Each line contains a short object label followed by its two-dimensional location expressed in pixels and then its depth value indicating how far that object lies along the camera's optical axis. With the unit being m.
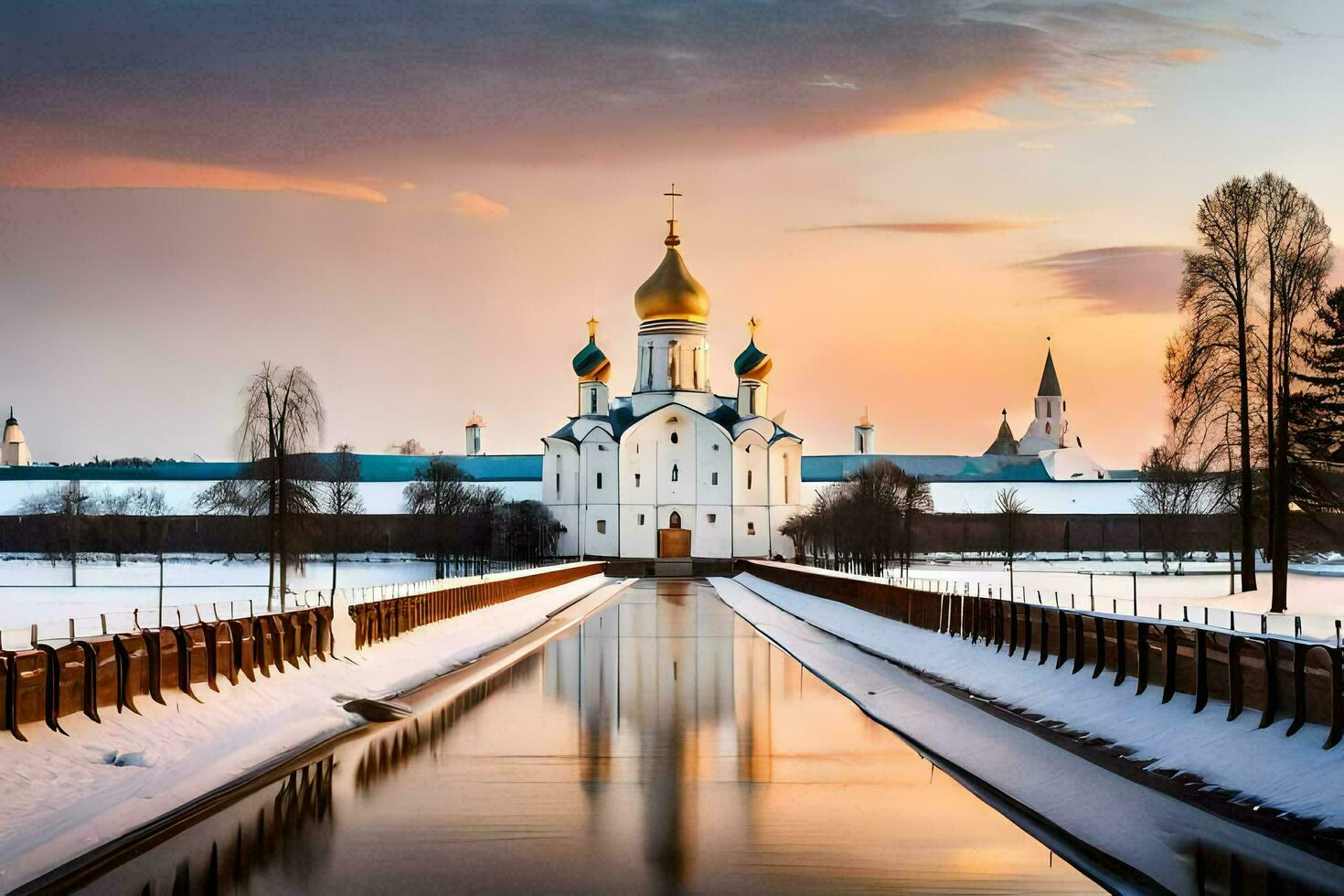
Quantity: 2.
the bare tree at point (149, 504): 105.69
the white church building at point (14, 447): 154.12
